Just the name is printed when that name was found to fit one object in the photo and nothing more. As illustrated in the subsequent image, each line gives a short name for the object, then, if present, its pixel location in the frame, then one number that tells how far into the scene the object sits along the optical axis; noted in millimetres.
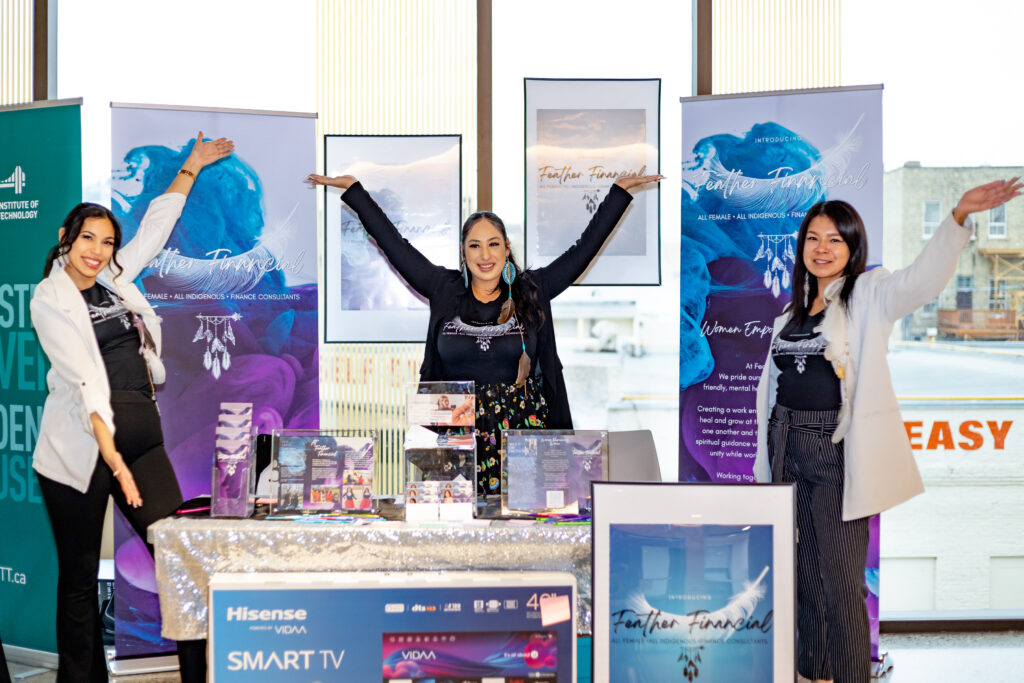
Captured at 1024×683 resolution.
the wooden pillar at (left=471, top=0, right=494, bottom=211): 3965
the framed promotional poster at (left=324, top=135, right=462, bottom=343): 3887
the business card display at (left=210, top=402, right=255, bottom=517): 2334
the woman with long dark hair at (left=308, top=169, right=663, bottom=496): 2883
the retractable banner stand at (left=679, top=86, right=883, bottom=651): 3557
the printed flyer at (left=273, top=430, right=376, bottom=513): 2342
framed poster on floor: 2182
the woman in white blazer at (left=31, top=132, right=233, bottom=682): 2668
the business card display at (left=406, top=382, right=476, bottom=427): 2375
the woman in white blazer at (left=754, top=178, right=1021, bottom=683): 2406
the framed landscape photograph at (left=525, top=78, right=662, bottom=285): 3871
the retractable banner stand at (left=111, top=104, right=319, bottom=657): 3547
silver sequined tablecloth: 2248
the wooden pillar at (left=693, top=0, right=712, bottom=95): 3879
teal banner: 3561
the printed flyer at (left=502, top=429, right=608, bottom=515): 2350
